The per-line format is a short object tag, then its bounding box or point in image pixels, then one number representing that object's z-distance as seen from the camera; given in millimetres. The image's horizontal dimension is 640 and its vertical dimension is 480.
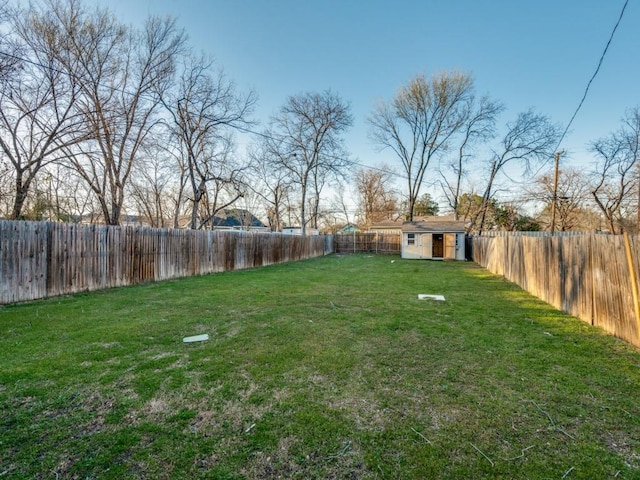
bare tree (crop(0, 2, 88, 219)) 8211
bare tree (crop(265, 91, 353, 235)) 21656
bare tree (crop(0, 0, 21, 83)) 6416
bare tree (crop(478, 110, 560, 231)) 20688
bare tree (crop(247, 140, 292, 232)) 22328
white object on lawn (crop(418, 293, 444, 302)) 6209
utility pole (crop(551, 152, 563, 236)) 13906
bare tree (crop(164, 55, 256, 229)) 13602
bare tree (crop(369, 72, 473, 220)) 22812
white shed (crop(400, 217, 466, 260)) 18969
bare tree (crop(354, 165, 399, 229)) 33719
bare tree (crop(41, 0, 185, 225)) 9539
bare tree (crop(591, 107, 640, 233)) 16609
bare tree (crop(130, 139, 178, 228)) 14891
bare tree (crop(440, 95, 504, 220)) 22641
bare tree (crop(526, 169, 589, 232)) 21328
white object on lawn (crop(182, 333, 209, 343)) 3616
